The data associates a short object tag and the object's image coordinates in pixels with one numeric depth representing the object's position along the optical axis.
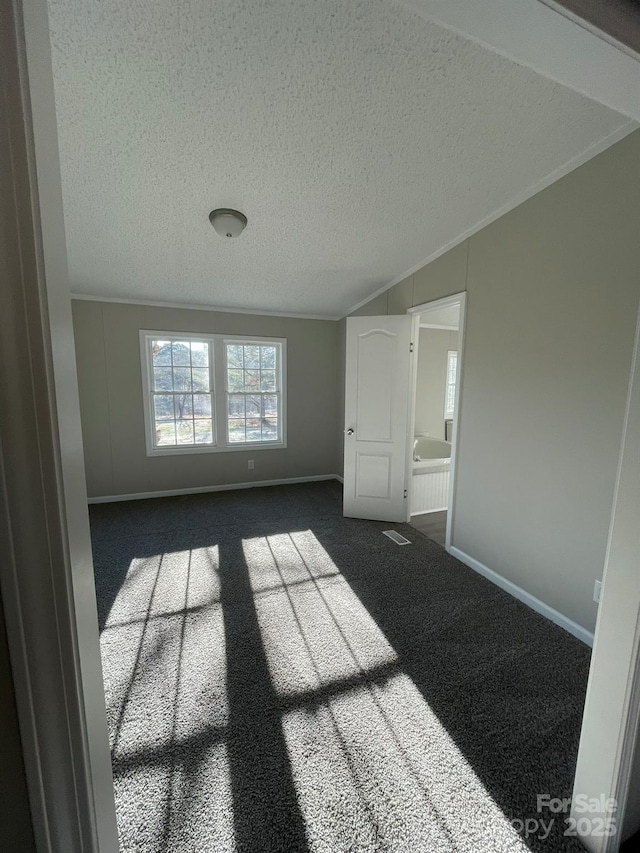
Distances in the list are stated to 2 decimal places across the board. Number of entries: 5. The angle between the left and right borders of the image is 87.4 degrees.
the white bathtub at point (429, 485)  3.74
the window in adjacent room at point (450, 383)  5.33
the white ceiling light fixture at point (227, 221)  2.21
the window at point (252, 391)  4.51
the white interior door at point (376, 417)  3.38
